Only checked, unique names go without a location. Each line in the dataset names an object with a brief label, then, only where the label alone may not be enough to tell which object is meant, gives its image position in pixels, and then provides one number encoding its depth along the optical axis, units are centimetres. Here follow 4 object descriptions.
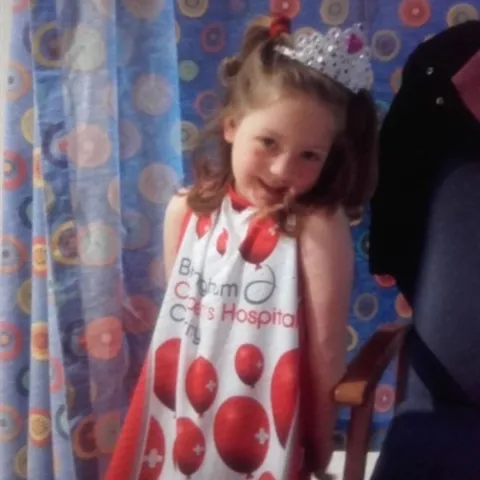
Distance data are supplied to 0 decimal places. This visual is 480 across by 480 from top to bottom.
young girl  115
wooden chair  111
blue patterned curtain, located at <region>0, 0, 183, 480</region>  123
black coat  127
